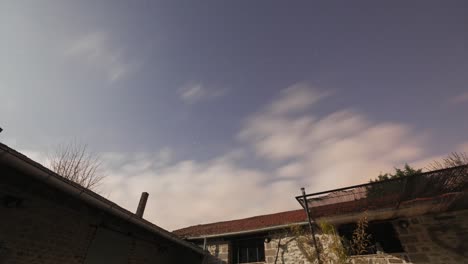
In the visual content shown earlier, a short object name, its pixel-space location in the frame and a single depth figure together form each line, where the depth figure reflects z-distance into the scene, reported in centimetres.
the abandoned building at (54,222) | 378
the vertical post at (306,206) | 608
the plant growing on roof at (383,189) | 541
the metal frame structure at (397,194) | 506
